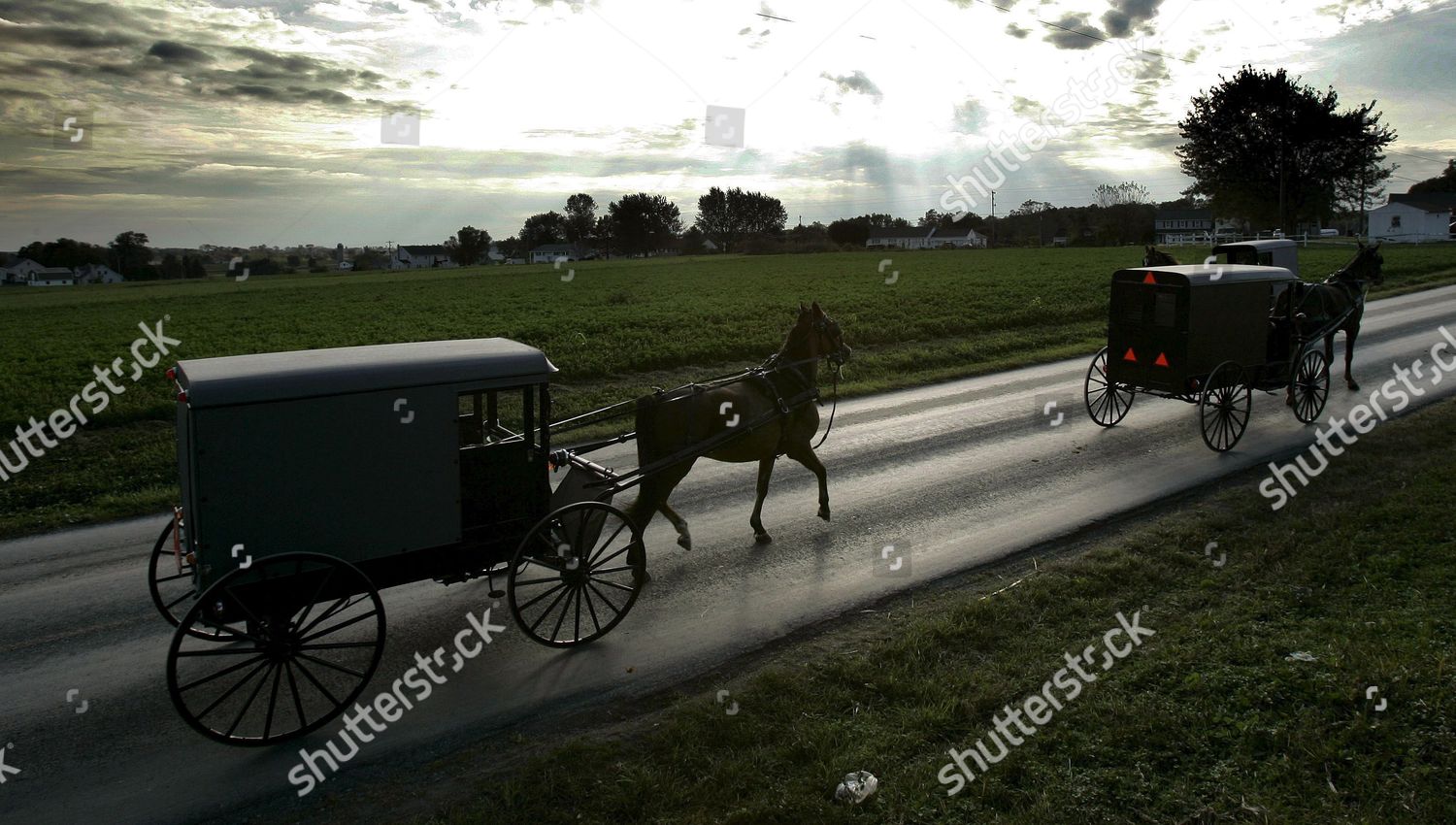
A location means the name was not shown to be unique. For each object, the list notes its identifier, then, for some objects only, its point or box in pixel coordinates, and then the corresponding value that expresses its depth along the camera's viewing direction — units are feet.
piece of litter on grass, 16.57
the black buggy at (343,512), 18.94
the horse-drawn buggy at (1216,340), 41.68
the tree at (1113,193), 458.91
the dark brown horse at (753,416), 27.25
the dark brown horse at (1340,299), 47.14
